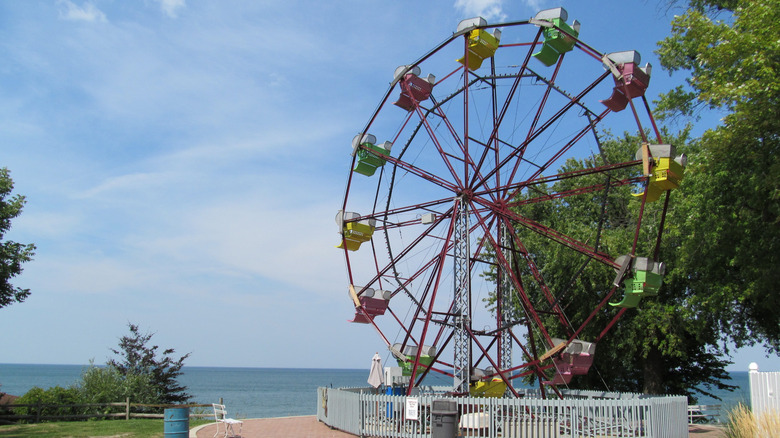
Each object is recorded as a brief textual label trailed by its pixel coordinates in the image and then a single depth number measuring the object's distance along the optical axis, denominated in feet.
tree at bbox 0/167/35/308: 71.36
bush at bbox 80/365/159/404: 94.43
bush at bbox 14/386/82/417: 74.69
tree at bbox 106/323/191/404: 107.96
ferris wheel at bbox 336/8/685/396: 56.65
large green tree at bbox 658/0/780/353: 50.19
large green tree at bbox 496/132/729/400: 78.69
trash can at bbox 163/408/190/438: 46.29
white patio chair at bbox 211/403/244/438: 51.60
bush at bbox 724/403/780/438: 32.22
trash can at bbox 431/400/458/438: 48.91
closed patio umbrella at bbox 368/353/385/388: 66.03
